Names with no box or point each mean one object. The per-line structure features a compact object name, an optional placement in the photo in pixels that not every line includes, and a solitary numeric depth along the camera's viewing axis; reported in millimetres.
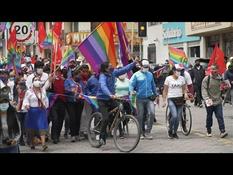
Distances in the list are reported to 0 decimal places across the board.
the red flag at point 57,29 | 12289
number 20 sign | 16281
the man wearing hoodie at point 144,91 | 12172
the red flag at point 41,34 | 20703
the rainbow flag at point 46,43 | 20445
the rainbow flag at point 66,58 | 12645
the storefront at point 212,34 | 29438
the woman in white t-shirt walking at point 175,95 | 12203
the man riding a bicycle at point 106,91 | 10734
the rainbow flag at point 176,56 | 18484
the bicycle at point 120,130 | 10344
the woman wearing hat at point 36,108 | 10852
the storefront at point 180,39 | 35719
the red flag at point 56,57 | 11884
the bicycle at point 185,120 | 12695
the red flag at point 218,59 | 15062
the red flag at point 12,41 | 15788
